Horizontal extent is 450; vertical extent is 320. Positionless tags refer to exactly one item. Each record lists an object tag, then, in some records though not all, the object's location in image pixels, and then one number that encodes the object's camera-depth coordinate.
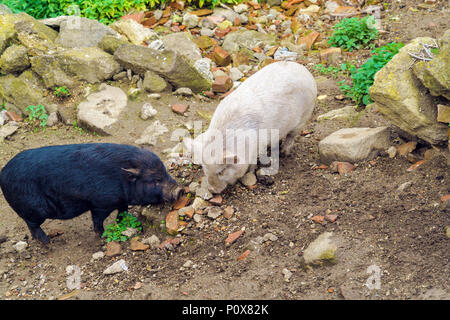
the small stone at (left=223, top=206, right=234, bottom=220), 5.25
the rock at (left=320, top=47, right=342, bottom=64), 7.79
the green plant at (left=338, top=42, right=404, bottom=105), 6.46
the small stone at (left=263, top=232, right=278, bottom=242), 4.78
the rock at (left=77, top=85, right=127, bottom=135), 6.97
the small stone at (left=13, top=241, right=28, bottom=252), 5.45
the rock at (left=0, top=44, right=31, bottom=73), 7.52
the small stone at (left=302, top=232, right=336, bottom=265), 4.33
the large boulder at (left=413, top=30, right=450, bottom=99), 4.66
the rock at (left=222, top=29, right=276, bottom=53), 8.67
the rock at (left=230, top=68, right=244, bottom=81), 7.92
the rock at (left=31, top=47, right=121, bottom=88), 7.52
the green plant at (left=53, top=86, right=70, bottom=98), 7.38
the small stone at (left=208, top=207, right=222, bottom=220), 5.29
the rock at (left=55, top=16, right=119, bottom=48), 8.10
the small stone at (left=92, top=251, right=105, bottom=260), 5.18
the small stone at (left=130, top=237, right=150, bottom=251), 5.15
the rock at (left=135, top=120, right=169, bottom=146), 6.76
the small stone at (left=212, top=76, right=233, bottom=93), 7.49
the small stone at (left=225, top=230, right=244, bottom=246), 4.88
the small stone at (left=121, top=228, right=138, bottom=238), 5.41
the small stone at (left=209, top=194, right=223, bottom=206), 5.43
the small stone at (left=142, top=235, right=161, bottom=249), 5.17
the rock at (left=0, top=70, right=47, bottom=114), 7.45
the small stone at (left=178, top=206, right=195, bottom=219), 5.38
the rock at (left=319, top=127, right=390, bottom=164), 5.53
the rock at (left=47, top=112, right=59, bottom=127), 7.21
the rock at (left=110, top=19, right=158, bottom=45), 8.42
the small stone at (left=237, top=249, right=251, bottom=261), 4.66
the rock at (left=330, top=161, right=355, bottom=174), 5.47
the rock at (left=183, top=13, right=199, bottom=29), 9.18
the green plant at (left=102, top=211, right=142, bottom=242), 5.37
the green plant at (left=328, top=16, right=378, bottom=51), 7.84
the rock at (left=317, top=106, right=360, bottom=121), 6.51
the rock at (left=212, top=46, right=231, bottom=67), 8.20
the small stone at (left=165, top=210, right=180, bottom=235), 5.22
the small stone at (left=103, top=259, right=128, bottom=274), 4.86
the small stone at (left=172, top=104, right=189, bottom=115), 7.19
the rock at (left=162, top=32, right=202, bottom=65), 8.14
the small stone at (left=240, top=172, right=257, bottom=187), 5.74
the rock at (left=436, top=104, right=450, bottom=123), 4.88
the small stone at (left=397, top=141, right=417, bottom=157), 5.39
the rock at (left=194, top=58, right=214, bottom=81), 7.77
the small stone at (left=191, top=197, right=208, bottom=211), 5.48
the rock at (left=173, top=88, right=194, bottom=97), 7.50
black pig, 5.07
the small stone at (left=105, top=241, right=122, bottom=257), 5.14
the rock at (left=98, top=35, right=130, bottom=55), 7.83
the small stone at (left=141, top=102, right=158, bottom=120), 7.14
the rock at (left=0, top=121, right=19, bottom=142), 7.05
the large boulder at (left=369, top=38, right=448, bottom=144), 5.05
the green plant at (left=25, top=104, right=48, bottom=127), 7.24
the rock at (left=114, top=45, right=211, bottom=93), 7.46
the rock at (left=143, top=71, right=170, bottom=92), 7.46
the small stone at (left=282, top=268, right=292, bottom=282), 4.31
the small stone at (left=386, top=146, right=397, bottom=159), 5.46
